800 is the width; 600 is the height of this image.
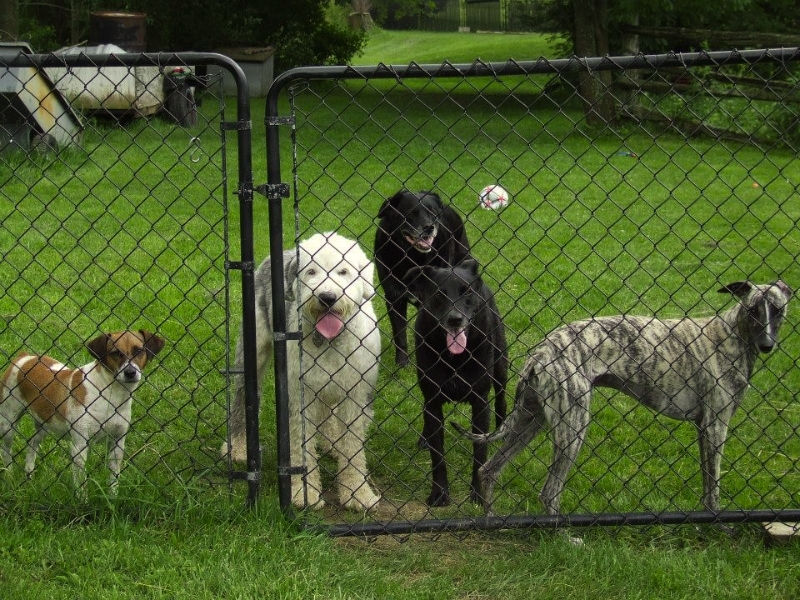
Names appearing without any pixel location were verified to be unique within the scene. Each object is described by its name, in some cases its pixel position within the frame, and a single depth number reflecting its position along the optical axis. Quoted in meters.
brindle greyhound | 4.07
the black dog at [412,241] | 5.85
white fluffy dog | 4.32
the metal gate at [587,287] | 3.80
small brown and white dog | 4.30
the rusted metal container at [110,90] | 13.96
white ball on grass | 9.62
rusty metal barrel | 16.78
